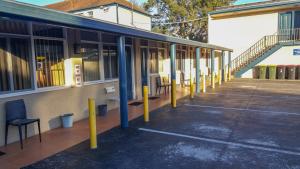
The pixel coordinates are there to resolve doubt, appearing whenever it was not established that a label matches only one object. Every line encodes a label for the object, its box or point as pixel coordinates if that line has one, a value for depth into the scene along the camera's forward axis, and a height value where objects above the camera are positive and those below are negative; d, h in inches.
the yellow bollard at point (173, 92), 297.0 -26.6
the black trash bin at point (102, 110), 261.9 -42.8
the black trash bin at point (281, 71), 610.8 -5.0
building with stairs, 637.3 +117.2
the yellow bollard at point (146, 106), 229.2 -35.1
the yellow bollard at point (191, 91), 358.6 -31.4
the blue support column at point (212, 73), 470.0 -3.8
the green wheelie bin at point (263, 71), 634.2 -2.6
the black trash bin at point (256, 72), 654.0 -5.2
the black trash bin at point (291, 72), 595.8 -6.7
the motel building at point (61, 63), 172.1 +11.5
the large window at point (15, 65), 177.3 +8.9
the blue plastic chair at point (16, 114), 170.3 -30.9
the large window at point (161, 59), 425.4 +26.2
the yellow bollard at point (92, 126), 164.6 -39.4
